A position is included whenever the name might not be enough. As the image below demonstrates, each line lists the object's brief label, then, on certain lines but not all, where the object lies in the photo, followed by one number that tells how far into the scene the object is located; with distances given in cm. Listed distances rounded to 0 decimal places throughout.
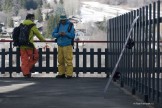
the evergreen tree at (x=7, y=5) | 10961
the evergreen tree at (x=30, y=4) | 10185
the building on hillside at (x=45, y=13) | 10109
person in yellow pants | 1980
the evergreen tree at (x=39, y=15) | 9308
